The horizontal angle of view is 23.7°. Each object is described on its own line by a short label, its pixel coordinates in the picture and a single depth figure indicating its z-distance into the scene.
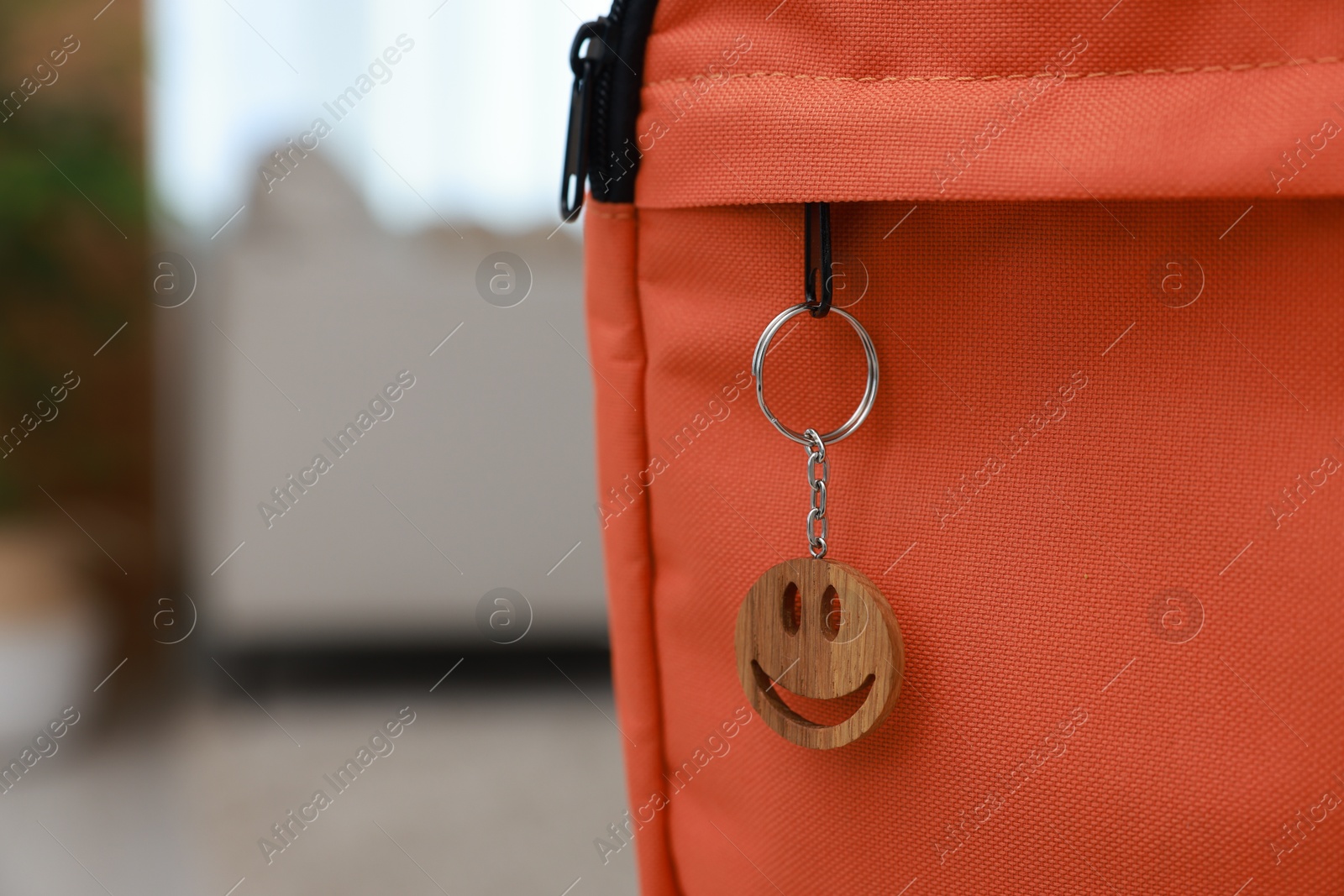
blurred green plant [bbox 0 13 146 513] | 1.86
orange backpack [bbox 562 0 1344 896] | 0.59
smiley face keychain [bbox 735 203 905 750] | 0.61
